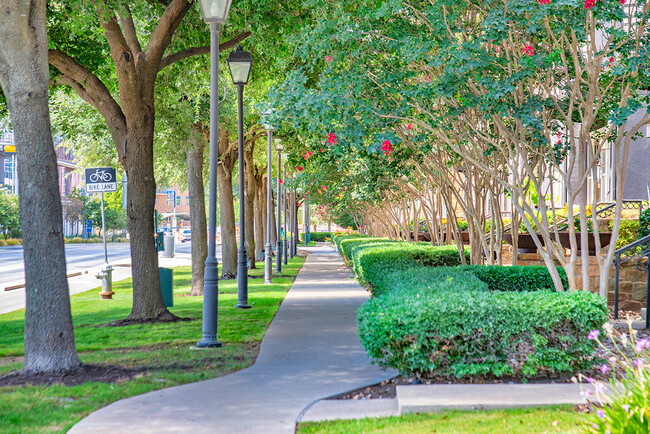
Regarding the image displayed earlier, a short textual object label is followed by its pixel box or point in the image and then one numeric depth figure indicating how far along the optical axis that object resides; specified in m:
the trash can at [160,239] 30.12
